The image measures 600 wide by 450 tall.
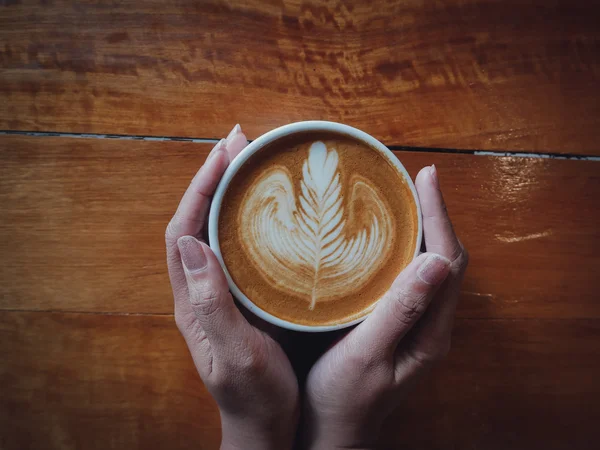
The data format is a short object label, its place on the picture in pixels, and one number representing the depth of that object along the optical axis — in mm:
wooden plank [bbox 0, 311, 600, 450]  293
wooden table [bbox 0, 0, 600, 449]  284
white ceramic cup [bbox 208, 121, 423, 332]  221
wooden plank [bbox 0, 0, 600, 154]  283
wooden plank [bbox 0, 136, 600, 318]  286
